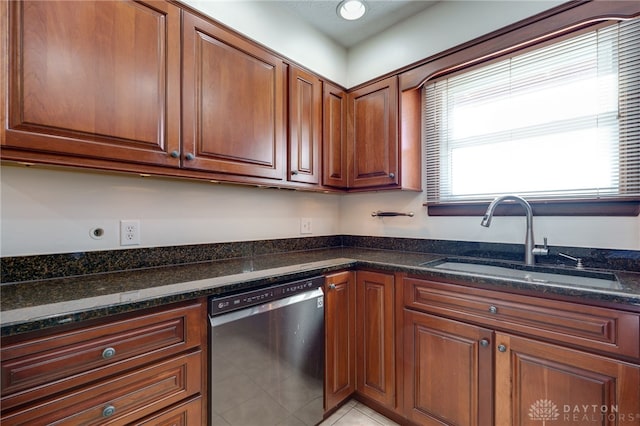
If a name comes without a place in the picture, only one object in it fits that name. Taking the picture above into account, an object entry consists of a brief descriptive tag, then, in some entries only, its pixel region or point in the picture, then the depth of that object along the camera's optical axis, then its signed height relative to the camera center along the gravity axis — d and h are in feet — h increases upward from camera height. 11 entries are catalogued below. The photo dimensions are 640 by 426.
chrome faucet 4.90 -0.21
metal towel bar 6.81 -0.03
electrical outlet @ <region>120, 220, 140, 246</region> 4.47 -0.29
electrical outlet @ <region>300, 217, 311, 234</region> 7.17 -0.30
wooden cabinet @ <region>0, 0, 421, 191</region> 3.16 +1.67
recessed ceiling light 5.82 +4.28
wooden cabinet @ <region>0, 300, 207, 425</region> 2.47 -1.55
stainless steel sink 4.16 -1.03
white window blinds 4.44 +1.62
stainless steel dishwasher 3.67 -2.08
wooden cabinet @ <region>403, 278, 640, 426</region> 3.25 -1.98
